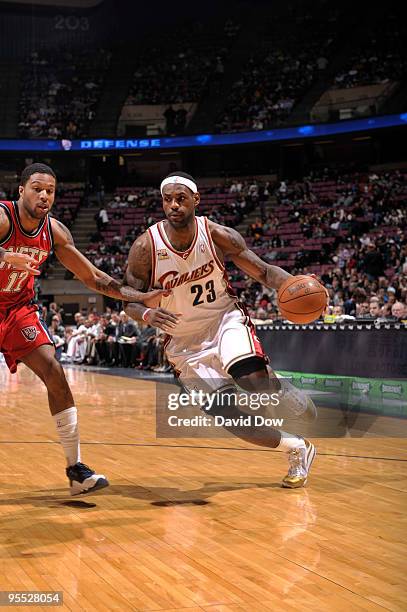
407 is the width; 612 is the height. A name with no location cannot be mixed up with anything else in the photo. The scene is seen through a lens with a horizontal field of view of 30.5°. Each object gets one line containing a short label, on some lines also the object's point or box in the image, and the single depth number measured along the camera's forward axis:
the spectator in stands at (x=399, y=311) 9.63
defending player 4.26
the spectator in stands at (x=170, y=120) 29.47
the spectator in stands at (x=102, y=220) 27.98
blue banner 25.48
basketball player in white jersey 4.48
